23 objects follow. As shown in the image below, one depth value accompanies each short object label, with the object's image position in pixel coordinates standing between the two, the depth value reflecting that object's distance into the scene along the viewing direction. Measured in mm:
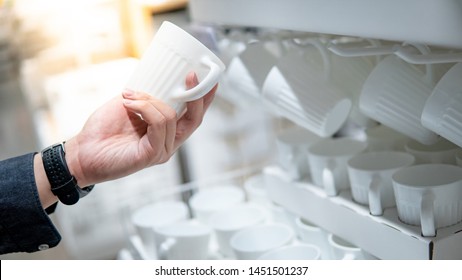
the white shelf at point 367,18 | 542
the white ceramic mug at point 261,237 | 964
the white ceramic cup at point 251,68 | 990
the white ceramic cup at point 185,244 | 1006
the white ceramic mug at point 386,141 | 923
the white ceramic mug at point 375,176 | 774
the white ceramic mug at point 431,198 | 691
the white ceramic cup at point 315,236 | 934
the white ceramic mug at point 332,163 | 861
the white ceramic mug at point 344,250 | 836
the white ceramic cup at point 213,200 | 1151
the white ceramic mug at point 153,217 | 1133
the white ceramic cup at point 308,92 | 820
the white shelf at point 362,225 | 701
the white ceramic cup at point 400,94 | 708
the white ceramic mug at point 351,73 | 852
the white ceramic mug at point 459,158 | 775
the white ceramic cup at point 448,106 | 616
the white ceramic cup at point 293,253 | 893
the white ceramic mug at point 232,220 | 1026
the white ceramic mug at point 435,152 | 814
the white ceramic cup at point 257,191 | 1142
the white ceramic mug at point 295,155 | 959
